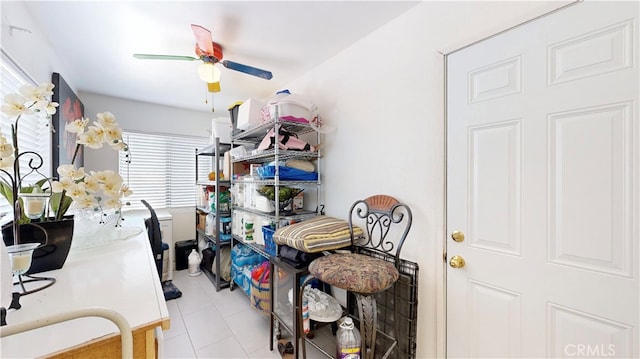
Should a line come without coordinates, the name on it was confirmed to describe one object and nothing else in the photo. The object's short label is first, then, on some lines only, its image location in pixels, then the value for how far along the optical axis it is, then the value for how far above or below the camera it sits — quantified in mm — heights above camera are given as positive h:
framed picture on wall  2082 +553
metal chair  1236 -491
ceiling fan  1739 +872
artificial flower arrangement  867 +39
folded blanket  1580 -391
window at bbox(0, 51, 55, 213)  1433 +367
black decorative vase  978 -251
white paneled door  900 -55
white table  629 -416
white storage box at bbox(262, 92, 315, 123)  2047 +604
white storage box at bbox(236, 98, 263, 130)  2324 +628
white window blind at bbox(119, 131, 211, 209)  3453 +156
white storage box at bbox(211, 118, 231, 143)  2971 +602
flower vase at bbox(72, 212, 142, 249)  1407 -309
